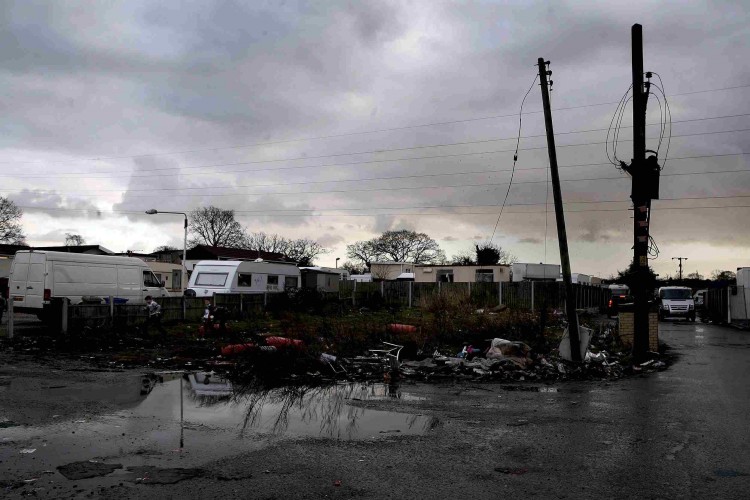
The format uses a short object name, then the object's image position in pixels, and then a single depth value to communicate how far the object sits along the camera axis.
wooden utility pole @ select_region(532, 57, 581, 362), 13.98
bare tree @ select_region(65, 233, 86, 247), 100.78
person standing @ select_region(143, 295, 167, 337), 20.19
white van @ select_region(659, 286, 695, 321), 37.34
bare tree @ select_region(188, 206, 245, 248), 85.25
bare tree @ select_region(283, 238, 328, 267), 91.74
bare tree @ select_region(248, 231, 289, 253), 91.44
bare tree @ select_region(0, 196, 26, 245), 66.75
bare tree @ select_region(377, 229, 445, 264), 96.56
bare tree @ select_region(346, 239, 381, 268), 98.75
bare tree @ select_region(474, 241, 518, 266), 85.38
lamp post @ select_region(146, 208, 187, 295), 36.92
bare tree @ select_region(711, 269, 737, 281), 102.57
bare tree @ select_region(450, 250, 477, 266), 96.07
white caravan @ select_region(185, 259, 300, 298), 29.77
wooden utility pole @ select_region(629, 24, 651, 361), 14.87
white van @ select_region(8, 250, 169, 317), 21.42
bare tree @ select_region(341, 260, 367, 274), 100.38
